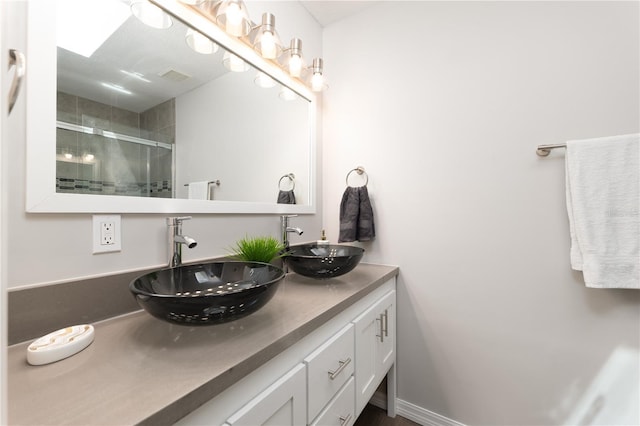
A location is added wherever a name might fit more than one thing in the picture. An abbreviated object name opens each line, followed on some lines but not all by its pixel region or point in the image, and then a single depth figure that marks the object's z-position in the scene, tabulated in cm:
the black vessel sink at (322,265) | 118
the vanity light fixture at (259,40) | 112
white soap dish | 58
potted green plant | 115
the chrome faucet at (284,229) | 151
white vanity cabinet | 59
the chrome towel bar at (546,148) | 112
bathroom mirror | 74
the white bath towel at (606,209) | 101
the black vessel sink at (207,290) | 63
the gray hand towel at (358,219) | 158
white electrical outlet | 82
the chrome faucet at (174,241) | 97
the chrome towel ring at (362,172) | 167
